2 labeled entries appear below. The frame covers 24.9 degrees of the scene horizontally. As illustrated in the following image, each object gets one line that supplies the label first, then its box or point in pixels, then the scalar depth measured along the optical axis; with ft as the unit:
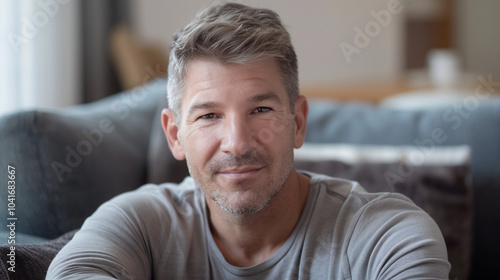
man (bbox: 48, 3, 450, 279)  4.13
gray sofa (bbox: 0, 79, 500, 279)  4.89
